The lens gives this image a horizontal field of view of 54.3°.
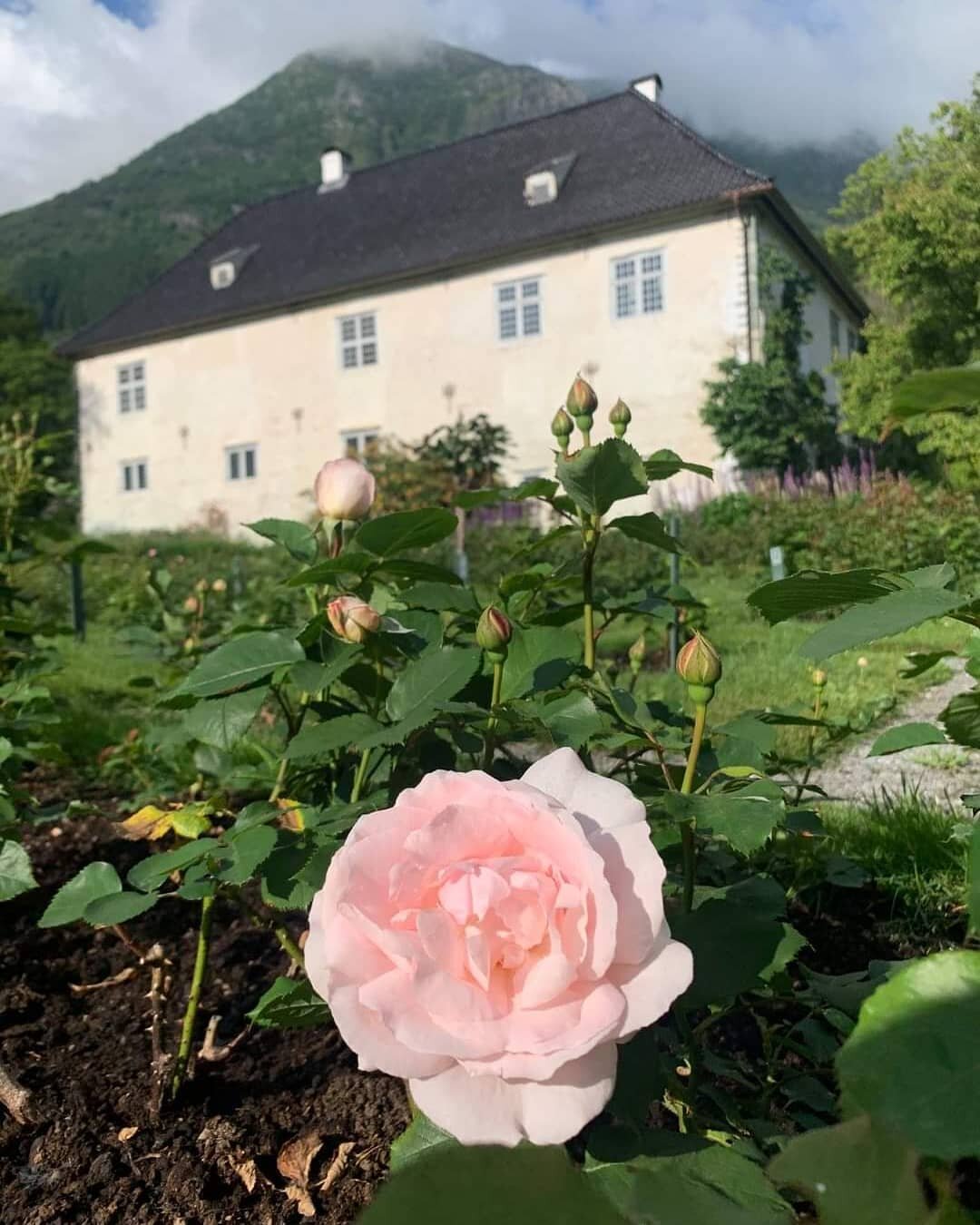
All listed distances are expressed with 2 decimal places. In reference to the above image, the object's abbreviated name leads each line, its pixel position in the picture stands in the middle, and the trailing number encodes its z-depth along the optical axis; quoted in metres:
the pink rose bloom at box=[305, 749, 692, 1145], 0.45
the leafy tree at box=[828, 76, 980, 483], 13.27
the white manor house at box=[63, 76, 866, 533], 15.20
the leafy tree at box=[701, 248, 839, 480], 14.19
